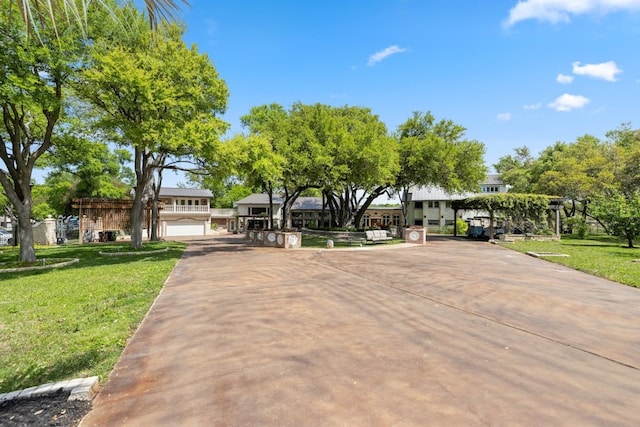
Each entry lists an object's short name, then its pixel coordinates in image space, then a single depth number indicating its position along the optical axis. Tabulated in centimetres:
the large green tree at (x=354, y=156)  2044
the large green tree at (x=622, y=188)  1975
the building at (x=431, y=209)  4231
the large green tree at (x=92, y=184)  3841
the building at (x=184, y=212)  4125
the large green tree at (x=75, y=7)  185
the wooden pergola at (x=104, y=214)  2530
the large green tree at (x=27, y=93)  1027
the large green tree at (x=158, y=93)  1288
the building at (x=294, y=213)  4606
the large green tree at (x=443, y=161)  2438
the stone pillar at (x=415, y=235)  2231
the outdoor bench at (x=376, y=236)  2159
